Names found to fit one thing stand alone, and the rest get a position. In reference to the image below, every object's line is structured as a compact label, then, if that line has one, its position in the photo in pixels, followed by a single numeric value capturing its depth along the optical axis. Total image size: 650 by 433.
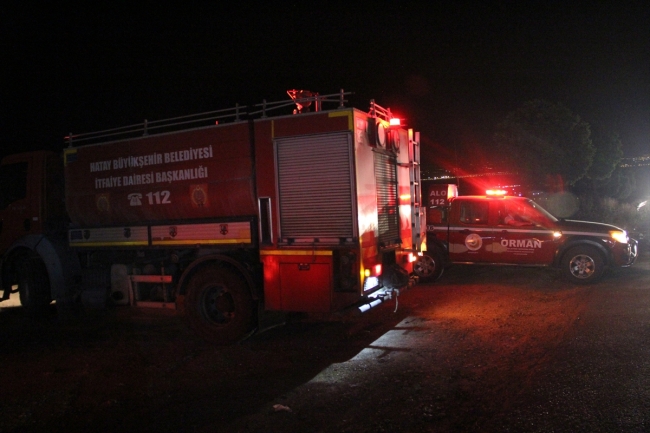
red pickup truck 11.24
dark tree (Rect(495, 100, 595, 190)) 21.41
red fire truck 7.01
